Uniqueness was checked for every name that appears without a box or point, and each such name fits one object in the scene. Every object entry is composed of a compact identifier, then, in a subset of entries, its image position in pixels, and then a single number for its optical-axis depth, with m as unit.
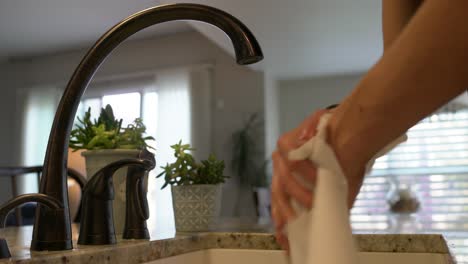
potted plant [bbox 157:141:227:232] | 0.88
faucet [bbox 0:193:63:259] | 0.51
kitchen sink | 0.74
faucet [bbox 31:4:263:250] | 0.58
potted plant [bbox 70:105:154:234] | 0.80
